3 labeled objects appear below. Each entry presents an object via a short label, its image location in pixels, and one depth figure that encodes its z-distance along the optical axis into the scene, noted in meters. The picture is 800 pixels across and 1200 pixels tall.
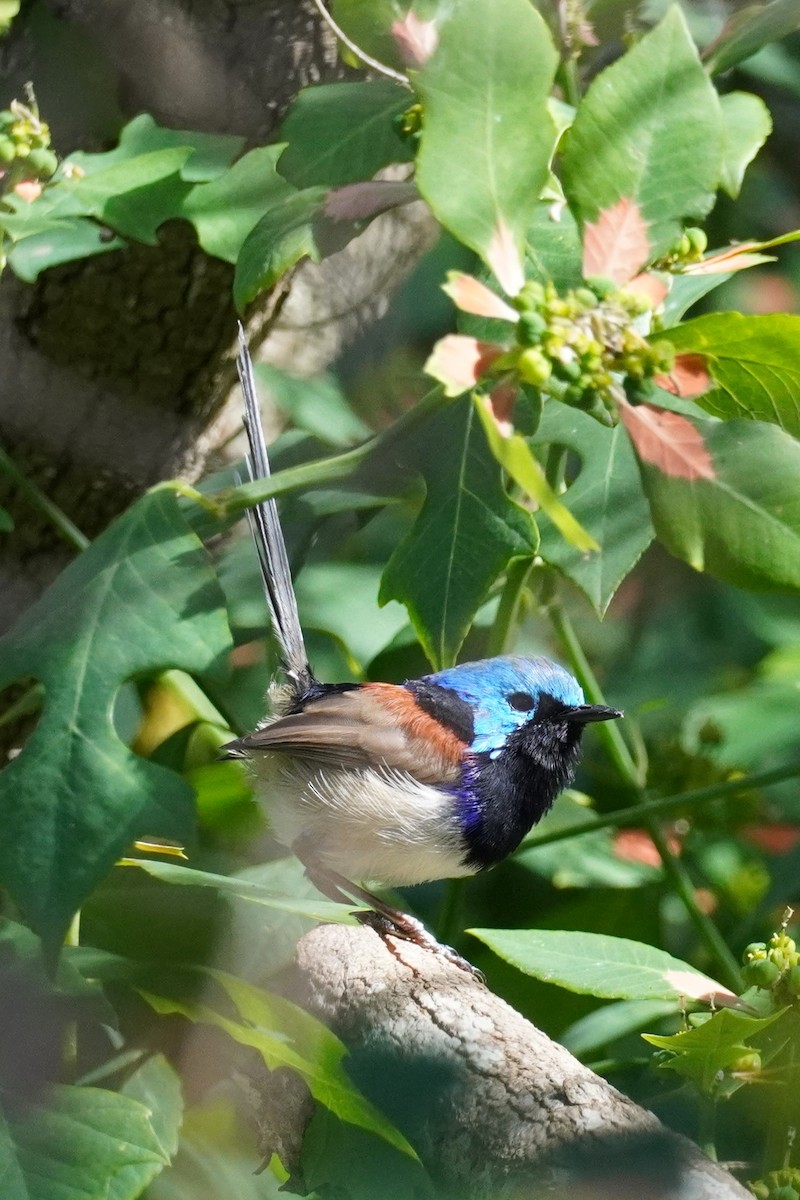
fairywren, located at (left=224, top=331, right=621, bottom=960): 3.34
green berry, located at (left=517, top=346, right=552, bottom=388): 3.26
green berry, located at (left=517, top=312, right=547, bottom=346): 3.27
